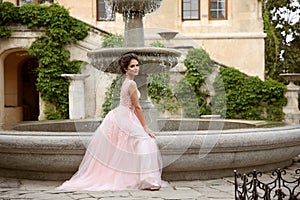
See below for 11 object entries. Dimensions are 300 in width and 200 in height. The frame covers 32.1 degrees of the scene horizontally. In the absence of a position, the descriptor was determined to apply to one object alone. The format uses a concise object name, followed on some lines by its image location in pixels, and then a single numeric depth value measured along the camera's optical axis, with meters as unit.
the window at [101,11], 19.97
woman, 5.68
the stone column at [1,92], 17.28
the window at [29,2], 19.34
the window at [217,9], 20.02
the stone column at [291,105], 16.56
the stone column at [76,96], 15.10
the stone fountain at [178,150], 5.84
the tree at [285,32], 29.98
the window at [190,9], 20.16
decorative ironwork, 3.91
